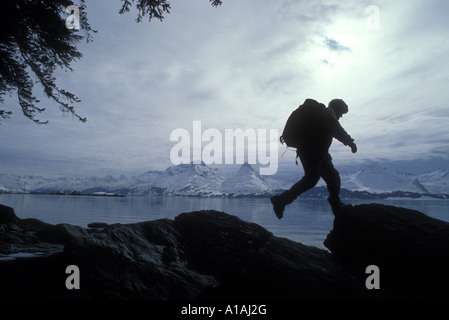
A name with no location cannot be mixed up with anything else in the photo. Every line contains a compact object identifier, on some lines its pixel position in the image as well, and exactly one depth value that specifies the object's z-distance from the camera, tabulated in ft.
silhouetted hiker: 19.11
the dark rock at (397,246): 15.80
